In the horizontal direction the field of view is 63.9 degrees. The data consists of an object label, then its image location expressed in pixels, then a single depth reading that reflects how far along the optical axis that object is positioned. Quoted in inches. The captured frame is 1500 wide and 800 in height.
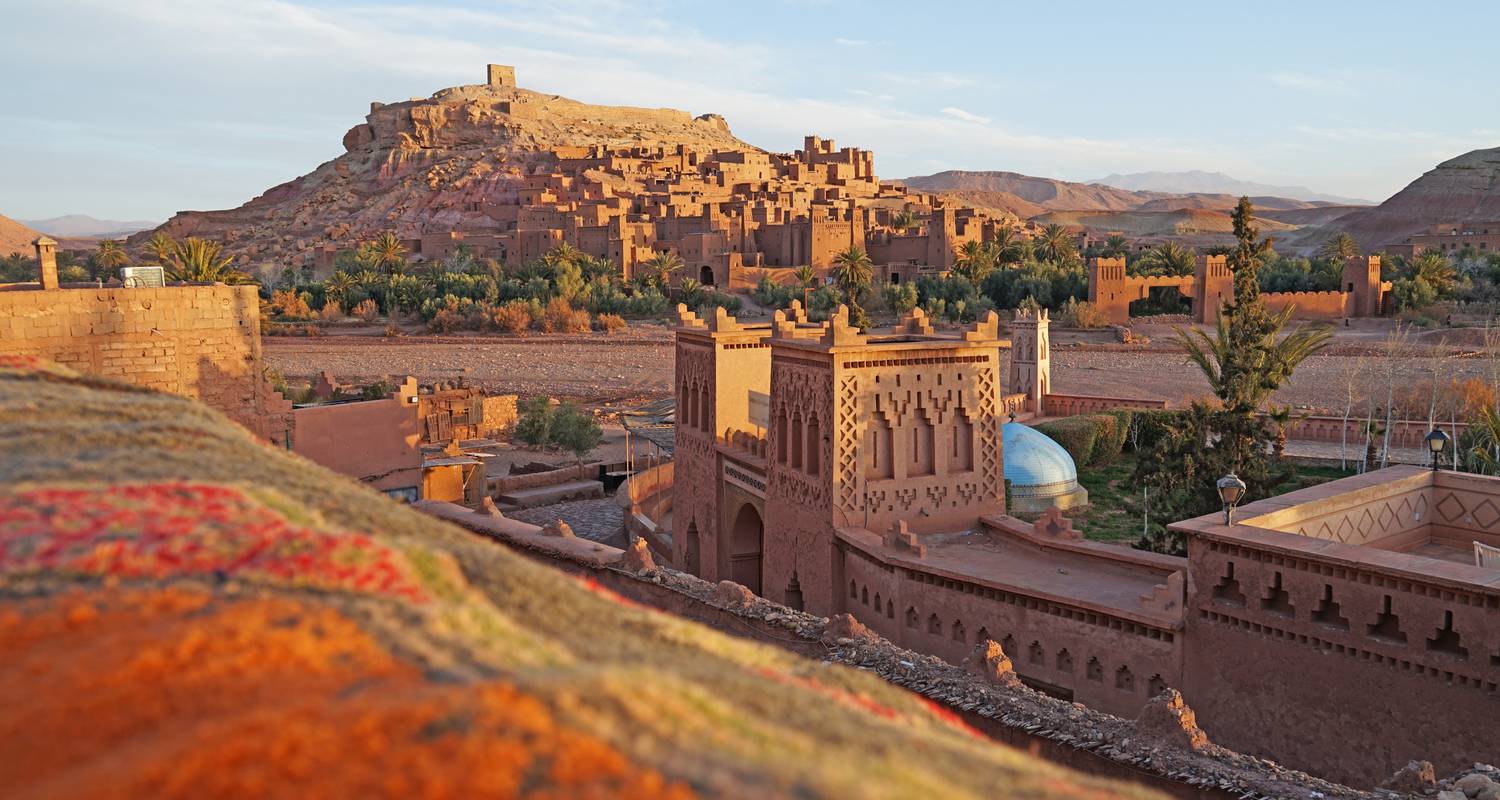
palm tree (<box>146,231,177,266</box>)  1828.5
